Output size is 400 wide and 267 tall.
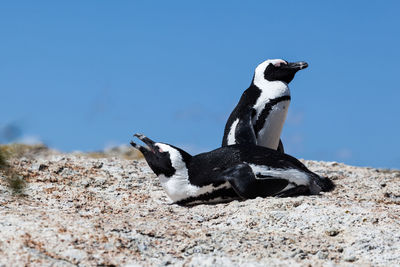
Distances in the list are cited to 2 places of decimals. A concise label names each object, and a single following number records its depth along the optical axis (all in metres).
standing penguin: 15.86
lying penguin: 13.01
